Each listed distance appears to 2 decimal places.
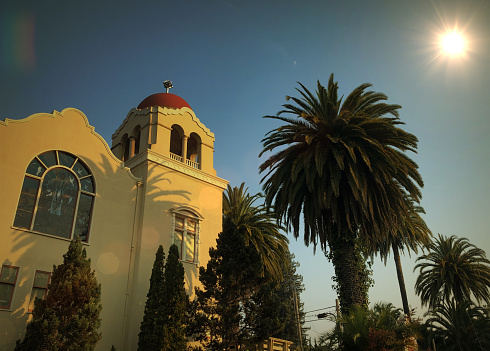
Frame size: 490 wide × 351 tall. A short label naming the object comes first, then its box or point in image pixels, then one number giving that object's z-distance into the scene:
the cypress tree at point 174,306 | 15.17
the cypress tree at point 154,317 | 15.09
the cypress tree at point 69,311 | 12.88
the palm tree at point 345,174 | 19.06
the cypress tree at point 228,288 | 16.03
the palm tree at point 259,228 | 26.75
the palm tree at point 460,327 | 31.08
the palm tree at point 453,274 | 34.28
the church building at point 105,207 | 15.19
